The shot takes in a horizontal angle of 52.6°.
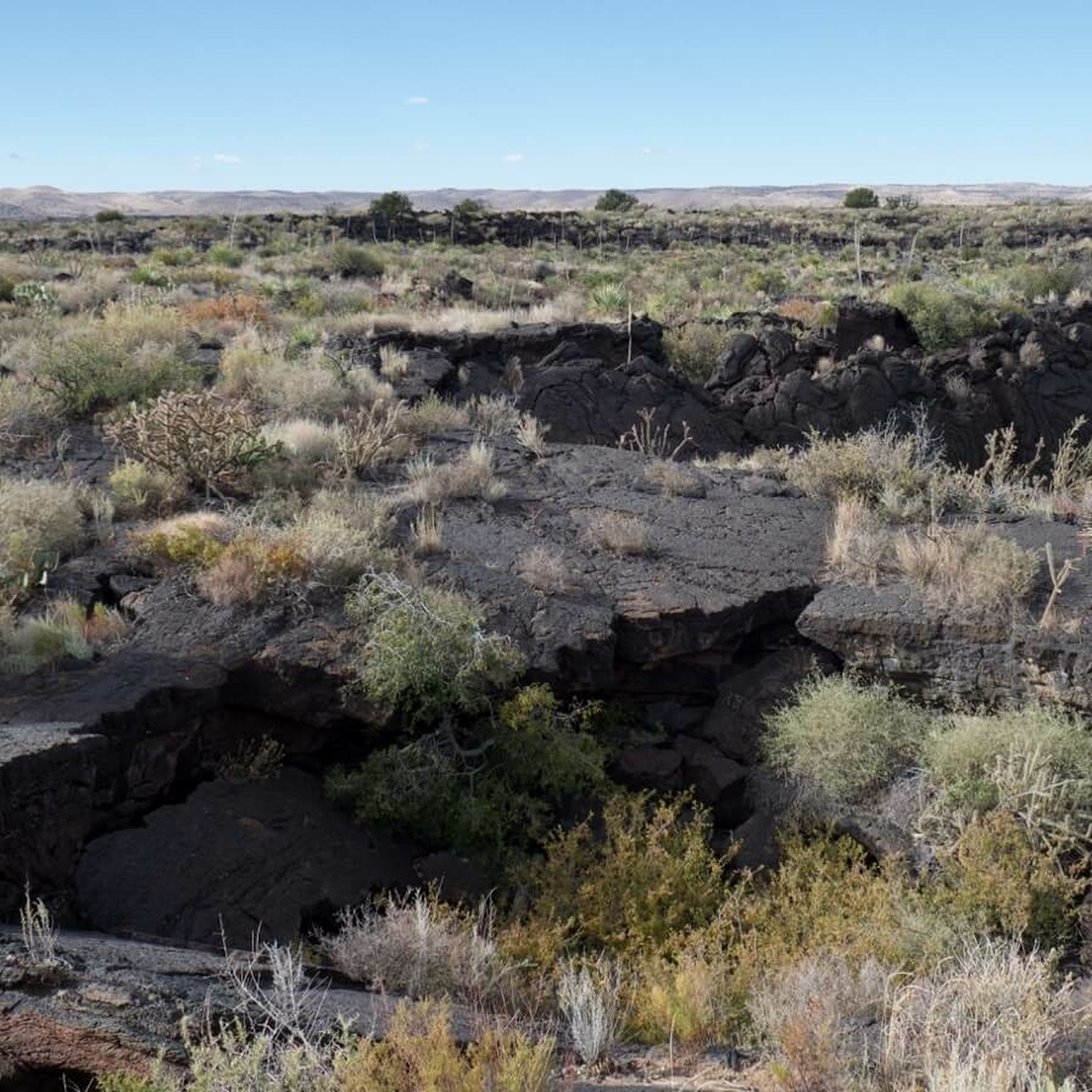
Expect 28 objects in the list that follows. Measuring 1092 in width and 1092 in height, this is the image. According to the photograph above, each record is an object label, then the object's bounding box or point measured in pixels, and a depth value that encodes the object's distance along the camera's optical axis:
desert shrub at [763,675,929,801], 7.79
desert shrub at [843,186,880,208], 60.91
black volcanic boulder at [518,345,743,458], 16.33
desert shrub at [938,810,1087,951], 6.38
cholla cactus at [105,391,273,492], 10.34
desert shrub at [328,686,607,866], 7.33
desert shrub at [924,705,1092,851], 6.96
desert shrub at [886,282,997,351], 22.75
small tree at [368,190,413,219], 44.59
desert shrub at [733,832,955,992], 5.97
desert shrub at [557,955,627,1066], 4.67
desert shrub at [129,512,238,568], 8.52
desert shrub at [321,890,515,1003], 5.41
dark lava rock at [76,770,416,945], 6.20
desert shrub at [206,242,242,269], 28.67
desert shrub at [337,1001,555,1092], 3.80
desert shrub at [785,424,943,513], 10.78
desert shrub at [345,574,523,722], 7.39
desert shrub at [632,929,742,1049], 5.01
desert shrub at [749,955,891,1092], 4.23
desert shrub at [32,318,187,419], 12.77
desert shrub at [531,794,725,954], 6.61
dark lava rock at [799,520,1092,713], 8.02
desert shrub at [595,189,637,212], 60.31
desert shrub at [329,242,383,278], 27.95
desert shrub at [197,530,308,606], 8.05
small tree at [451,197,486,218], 46.06
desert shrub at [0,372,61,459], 11.62
